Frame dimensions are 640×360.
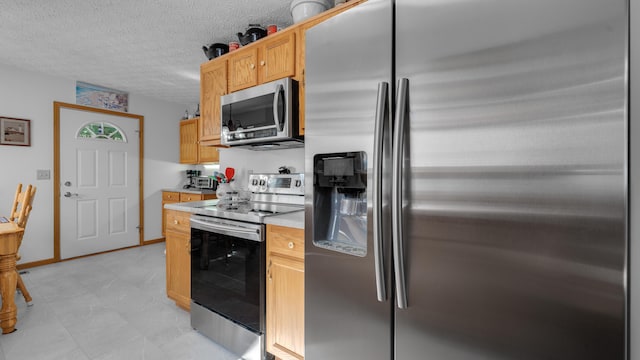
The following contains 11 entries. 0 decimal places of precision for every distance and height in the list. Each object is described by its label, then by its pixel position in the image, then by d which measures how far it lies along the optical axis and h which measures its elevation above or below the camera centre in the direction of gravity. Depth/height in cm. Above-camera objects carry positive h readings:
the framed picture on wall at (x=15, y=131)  341 +53
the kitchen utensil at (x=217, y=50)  267 +115
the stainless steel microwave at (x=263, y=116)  204 +45
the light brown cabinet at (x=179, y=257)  229 -63
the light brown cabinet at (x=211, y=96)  258 +72
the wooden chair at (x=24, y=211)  234 -28
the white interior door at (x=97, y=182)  394 -7
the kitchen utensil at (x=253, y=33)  236 +115
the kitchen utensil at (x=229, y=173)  272 +4
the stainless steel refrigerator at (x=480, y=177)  71 +0
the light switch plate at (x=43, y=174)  370 +3
